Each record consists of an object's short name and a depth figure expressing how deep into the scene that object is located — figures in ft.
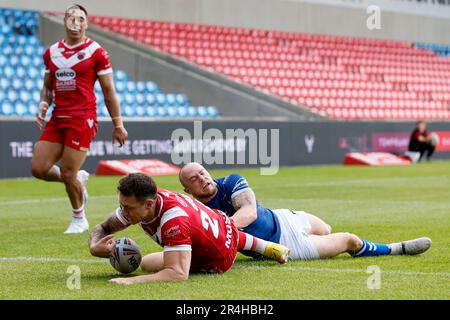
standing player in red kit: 34.94
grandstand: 78.54
